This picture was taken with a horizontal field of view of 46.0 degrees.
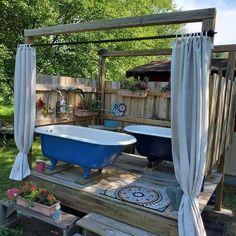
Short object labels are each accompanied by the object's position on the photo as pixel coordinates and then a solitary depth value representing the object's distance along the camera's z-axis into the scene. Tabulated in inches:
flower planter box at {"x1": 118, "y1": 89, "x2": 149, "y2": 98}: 208.4
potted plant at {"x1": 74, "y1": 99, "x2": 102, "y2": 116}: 199.1
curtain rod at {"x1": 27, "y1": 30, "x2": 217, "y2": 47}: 98.2
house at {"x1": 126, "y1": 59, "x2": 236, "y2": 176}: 274.2
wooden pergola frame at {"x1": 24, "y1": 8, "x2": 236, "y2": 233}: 100.5
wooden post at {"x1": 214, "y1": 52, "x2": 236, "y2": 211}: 144.8
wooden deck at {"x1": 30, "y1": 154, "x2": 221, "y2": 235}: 111.1
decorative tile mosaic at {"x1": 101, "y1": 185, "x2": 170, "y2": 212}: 117.3
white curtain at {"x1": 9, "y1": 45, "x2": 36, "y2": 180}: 145.9
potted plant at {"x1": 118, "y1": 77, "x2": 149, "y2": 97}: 208.8
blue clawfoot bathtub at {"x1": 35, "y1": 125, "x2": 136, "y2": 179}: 138.3
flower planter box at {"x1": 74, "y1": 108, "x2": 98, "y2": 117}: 197.9
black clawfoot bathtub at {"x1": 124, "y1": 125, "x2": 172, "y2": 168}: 160.2
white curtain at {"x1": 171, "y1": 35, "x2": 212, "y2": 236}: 98.0
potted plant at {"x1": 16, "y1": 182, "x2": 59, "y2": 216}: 120.2
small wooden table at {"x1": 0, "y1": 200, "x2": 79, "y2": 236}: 114.6
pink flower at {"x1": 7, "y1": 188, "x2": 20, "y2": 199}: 130.3
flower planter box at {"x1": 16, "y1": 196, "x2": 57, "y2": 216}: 119.4
